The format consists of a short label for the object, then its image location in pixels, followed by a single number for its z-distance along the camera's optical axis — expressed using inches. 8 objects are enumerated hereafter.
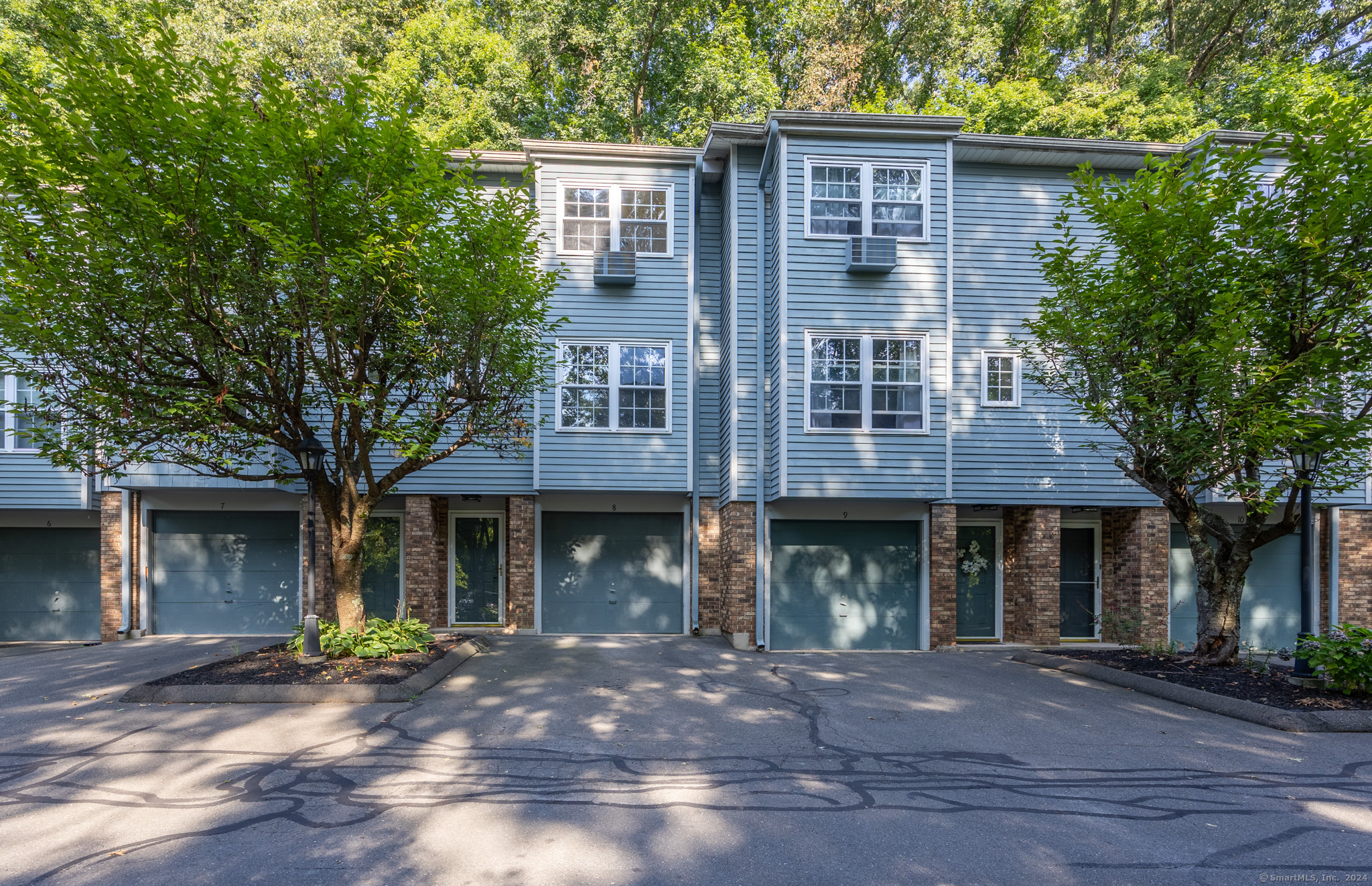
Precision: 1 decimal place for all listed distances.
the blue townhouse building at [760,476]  462.0
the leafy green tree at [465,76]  773.9
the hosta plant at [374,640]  349.4
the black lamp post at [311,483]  339.9
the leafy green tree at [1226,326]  300.4
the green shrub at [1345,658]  295.6
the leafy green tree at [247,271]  274.4
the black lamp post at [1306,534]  324.2
